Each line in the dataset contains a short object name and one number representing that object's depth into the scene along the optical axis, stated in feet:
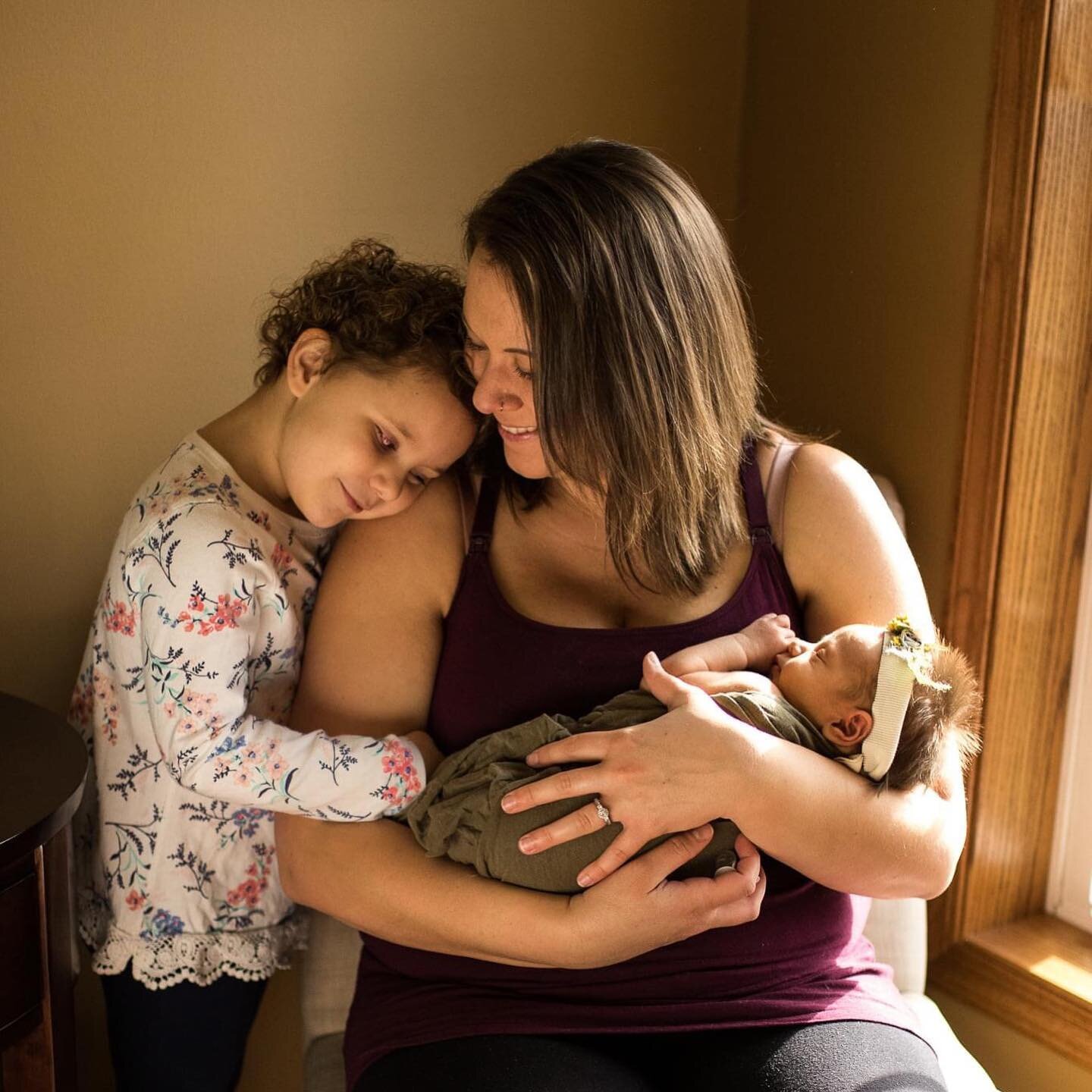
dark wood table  4.05
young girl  4.56
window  6.25
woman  4.27
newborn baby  4.31
